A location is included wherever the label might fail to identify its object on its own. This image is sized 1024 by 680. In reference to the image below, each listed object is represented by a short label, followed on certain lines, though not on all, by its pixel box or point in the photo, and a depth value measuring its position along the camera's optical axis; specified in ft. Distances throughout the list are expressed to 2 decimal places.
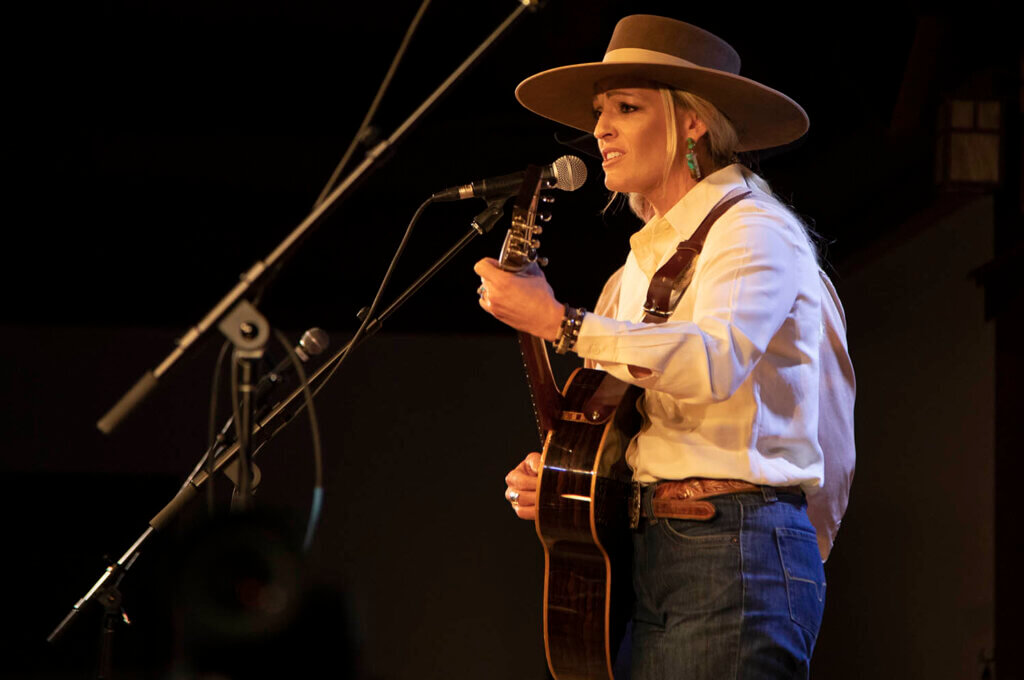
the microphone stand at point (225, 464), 20.33
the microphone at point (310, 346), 20.19
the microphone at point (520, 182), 20.21
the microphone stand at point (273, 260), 19.09
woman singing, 19.79
